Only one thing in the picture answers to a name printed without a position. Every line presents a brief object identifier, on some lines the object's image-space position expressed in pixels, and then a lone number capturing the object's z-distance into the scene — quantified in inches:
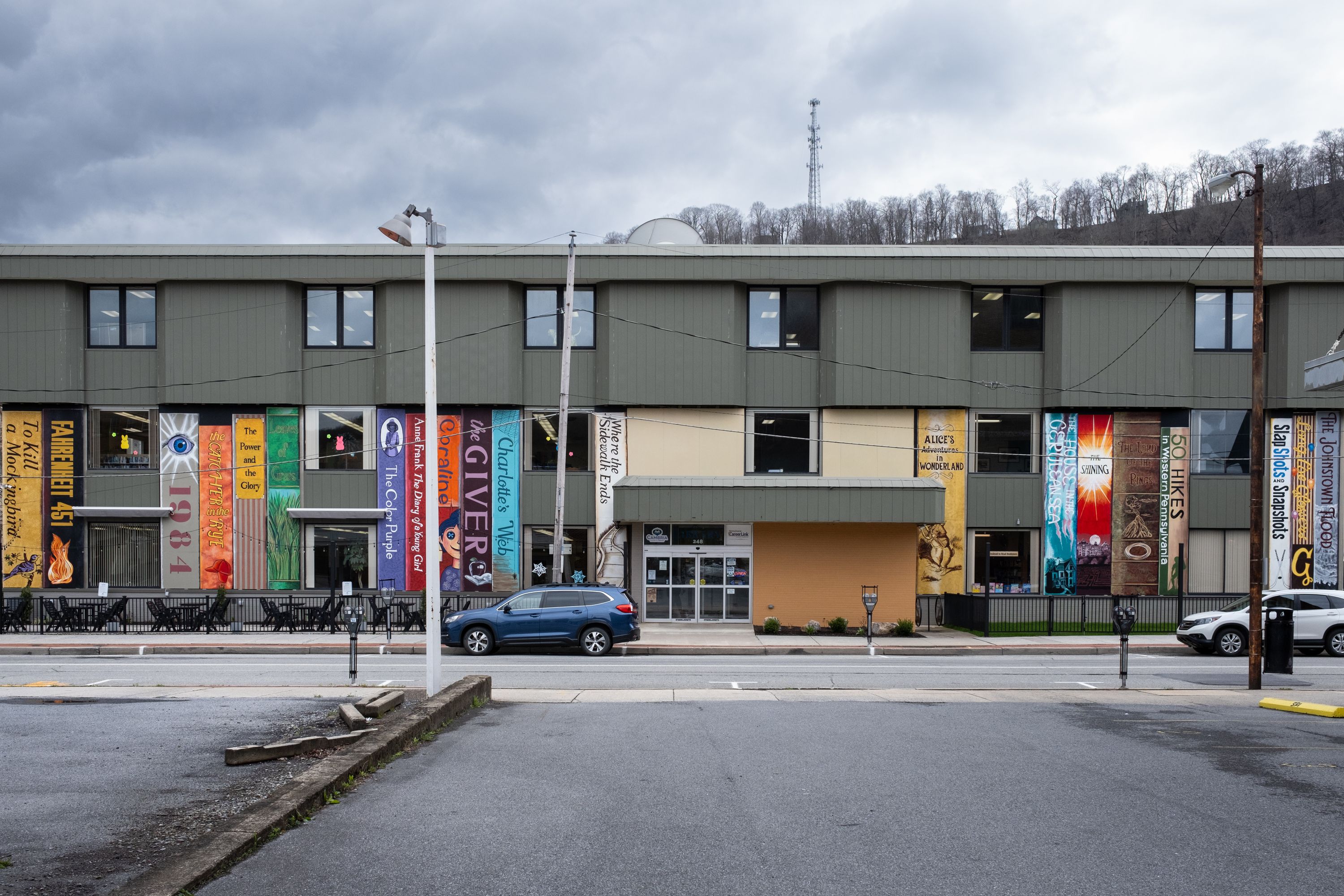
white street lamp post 510.3
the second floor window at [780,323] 1219.2
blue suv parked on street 870.4
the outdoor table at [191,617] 1059.3
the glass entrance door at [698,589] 1162.0
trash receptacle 709.9
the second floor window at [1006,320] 1217.4
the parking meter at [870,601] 936.9
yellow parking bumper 520.1
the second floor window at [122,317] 1220.5
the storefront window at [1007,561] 1202.0
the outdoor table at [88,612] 1054.4
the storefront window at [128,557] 1206.9
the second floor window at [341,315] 1219.9
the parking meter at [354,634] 670.5
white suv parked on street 874.1
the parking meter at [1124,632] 671.8
